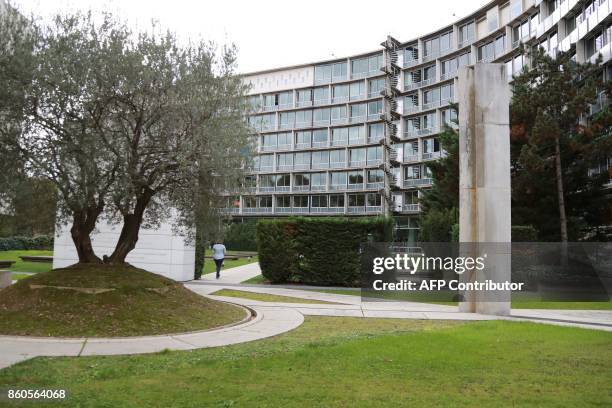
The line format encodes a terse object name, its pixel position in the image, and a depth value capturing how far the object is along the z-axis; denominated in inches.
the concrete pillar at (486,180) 488.4
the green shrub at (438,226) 837.8
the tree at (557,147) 949.8
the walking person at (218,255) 834.8
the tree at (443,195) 847.7
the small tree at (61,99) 341.7
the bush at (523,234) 733.9
